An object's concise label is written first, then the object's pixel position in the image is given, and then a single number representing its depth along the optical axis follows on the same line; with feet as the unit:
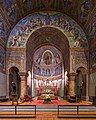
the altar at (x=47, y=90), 54.26
